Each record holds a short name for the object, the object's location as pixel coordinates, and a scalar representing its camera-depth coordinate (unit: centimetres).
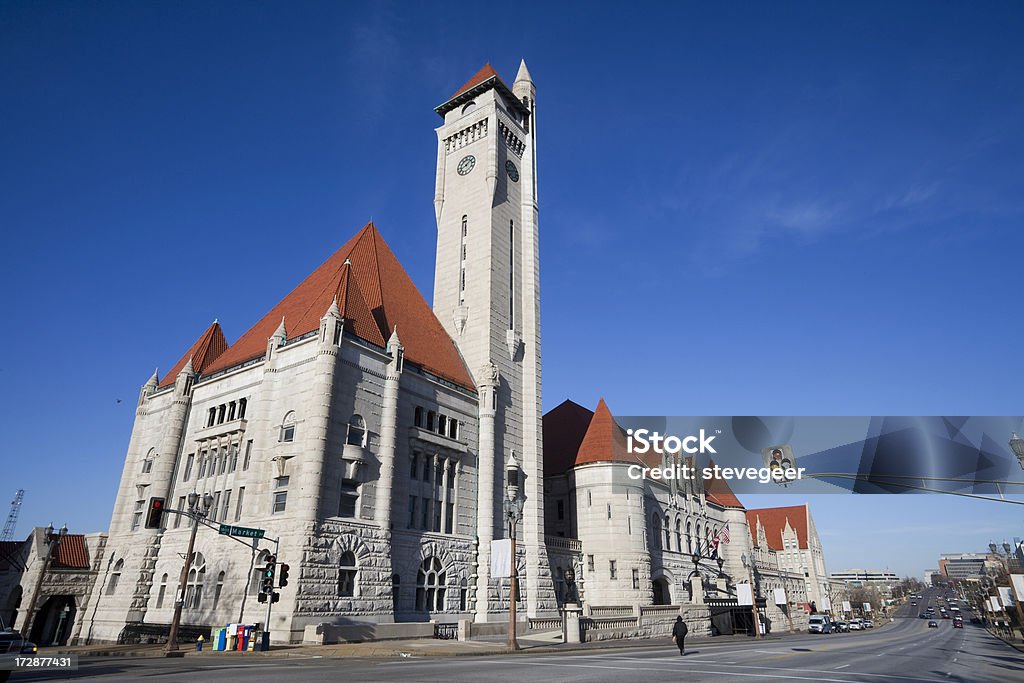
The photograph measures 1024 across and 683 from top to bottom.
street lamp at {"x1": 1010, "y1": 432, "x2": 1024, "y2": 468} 2330
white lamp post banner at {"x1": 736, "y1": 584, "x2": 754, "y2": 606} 4104
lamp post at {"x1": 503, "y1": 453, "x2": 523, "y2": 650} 2364
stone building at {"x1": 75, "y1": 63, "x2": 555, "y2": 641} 2902
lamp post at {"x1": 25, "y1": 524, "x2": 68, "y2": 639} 3684
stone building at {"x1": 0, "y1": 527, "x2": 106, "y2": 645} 3953
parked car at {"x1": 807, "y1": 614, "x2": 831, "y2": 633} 5959
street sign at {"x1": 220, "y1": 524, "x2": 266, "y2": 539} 2361
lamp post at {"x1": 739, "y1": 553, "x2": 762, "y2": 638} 6311
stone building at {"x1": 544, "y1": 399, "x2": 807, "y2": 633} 4472
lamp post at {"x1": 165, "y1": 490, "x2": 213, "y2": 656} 2286
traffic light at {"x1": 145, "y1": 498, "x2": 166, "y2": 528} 2177
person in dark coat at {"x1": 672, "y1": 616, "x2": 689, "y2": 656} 2241
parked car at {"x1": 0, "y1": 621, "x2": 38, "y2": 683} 1243
